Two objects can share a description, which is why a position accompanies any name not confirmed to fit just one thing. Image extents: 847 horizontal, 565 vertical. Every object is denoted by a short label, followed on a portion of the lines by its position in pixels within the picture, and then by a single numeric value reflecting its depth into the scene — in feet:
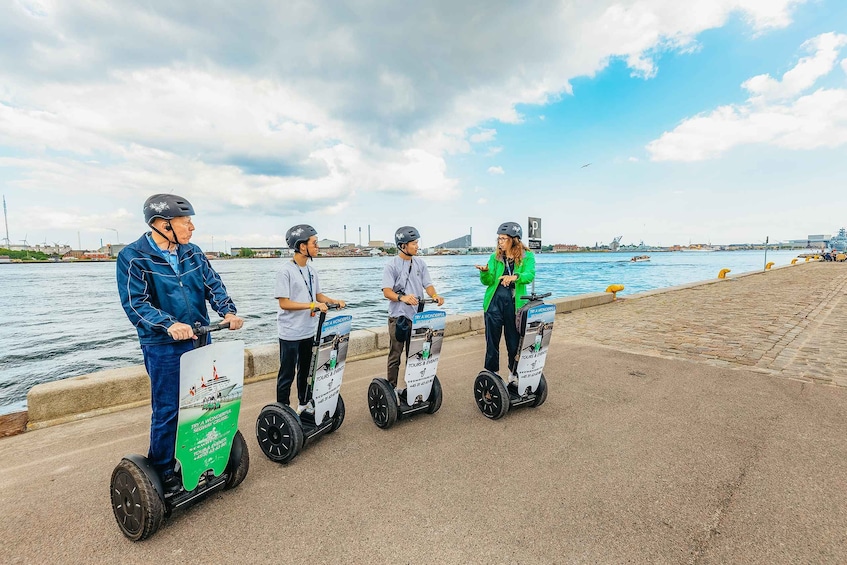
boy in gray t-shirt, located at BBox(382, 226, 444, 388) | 14.44
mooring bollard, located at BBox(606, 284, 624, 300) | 45.00
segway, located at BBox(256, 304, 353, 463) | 10.80
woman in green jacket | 14.47
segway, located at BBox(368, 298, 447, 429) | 12.85
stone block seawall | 13.50
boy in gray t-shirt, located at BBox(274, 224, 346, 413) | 12.01
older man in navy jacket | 7.93
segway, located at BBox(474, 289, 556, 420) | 13.52
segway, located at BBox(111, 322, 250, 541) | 7.87
